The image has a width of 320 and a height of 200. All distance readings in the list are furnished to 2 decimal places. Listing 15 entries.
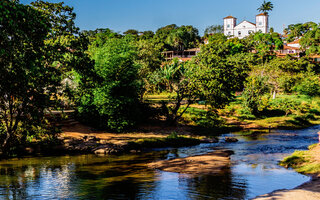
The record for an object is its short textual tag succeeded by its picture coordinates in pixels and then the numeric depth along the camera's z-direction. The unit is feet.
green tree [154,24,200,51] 383.24
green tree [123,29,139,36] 487.20
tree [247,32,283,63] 266.53
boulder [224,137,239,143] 99.86
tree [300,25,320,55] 273.25
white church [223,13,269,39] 524.52
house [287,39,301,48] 434.55
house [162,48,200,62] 359.09
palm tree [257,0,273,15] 523.29
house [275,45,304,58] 384.64
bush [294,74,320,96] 200.03
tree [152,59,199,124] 112.06
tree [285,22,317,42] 402.72
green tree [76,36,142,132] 99.25
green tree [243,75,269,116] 144.87
